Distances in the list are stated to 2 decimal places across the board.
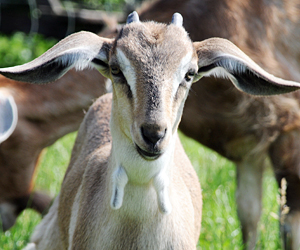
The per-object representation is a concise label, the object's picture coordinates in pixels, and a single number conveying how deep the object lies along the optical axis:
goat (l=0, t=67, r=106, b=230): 9.25
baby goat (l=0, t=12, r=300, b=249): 4.95
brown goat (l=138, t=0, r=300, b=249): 8.76
